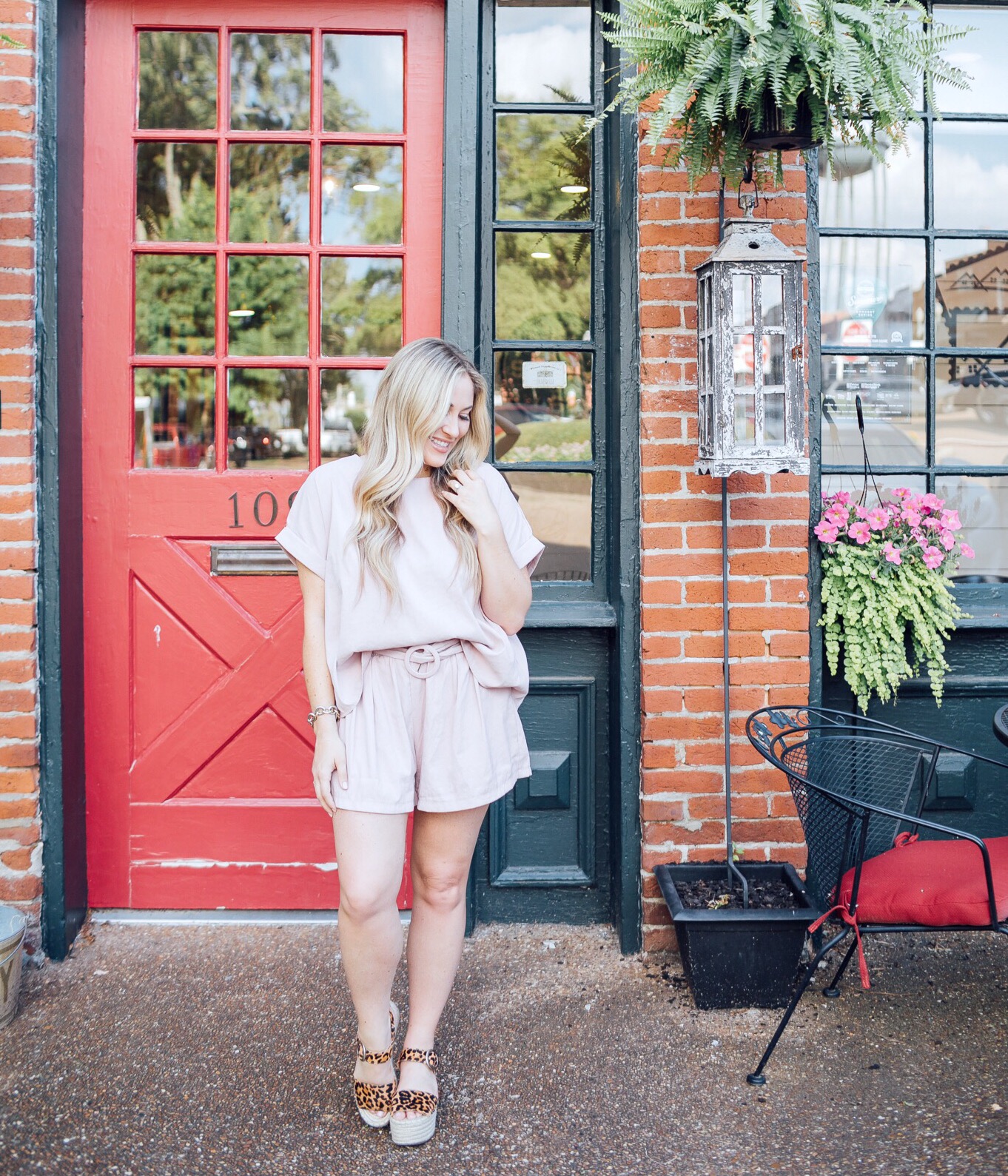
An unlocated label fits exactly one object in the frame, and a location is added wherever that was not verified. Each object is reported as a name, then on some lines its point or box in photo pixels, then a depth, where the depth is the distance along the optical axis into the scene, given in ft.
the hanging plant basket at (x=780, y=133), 9.40
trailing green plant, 11.00
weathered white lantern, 9.96
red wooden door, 11.68
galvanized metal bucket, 9.73
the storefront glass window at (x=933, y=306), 12.18
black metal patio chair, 8.51
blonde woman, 7.95
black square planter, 9.87
